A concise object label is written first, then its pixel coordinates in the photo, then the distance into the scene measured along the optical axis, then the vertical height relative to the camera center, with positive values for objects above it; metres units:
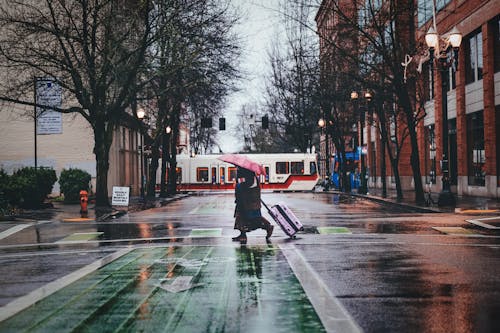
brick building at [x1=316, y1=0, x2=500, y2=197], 36.41 +4.35
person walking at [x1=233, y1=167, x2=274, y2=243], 16.66 -0.46
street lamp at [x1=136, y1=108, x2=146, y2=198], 39.03 +3.89
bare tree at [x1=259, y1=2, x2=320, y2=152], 61.00 +7.61
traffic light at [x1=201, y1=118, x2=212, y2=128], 53.20 +4.62
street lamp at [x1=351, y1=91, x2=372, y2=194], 44.59 +1.99
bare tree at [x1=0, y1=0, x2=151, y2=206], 31.25 +5.73
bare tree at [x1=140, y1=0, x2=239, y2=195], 33.62 +6.60
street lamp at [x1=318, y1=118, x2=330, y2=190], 60.98 +2.30
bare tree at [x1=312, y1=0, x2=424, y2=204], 33.41 +6.65
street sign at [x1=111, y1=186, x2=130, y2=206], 33.31 -0.44
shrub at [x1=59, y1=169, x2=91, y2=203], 39.81 +0.23
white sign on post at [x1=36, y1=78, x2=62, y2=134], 46.91 +4.16
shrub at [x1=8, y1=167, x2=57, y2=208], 30.64 +0.09
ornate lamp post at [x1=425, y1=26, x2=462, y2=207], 27.34 +4.07
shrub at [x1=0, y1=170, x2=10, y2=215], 28.44 -0.10
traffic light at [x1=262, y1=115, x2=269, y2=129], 59.62 +5.09
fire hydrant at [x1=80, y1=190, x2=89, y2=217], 28.72 -0.73
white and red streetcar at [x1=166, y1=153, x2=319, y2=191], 66.44 +1.06
